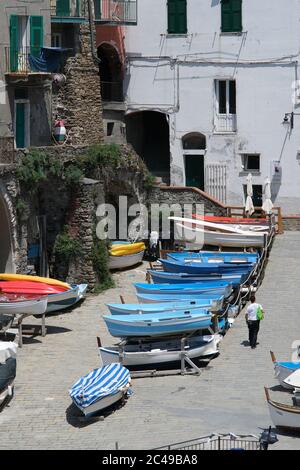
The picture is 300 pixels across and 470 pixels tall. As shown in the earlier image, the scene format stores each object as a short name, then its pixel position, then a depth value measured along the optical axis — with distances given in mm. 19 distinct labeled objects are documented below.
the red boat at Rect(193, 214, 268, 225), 50875
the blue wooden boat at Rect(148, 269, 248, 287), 44000
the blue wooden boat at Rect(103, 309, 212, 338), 36906
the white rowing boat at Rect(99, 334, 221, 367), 36469
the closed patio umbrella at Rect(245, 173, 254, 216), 52219
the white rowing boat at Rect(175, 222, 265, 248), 49500
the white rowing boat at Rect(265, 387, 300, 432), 31172
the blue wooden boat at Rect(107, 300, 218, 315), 38562
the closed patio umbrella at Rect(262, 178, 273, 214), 51875
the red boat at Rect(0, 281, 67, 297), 41000
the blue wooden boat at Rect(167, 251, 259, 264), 47000
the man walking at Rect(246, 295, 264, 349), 38209
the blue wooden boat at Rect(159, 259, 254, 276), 45125
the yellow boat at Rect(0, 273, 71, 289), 41656
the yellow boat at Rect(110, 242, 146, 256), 48344
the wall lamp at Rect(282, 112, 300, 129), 53562
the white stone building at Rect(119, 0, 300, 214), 53594
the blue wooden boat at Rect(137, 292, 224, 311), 39812
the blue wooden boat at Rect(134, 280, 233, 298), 41812
